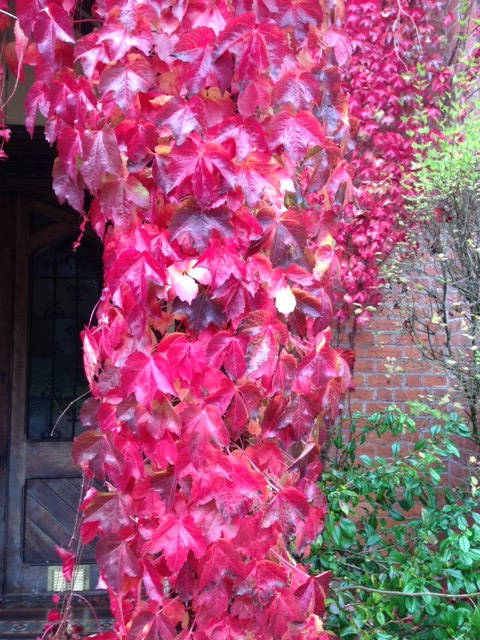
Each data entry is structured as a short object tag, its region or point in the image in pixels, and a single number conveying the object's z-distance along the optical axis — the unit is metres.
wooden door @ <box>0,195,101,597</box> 4.29
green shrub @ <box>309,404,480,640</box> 2.30
